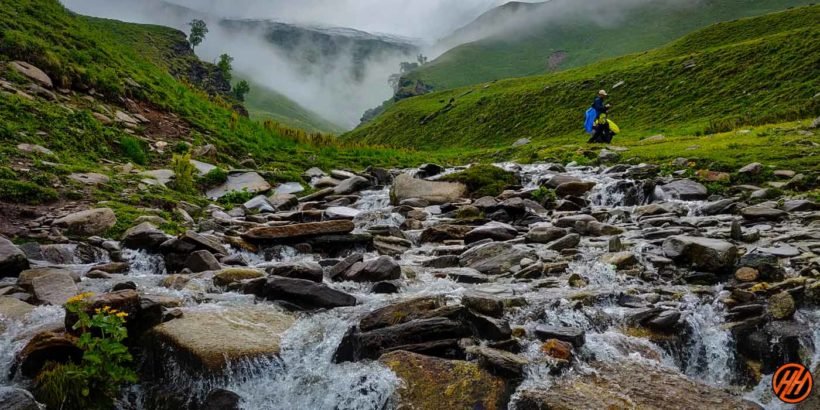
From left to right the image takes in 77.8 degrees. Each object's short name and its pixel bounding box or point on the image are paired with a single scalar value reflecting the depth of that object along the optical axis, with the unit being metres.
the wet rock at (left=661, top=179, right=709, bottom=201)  13.78
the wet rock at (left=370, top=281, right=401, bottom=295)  8.33
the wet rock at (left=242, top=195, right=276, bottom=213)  15.25
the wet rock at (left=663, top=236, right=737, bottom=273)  8.09
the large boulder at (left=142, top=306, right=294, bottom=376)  5.60
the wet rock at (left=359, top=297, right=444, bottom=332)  6.66
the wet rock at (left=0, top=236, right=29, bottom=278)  7.55
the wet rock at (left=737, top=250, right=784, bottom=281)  7.39
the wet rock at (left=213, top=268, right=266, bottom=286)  8.25
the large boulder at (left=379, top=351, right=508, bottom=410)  5.27
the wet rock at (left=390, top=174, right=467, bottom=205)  17.08
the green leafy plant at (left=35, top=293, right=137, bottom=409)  4.95
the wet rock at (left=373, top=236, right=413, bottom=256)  11.50
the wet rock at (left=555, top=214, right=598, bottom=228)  12.30
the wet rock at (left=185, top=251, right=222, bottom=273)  9.12
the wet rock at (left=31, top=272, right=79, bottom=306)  6.82
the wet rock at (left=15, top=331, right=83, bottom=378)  5.28
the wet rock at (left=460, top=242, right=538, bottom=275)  9.56
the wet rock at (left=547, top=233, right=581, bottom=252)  10.52
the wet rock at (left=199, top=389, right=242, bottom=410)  5.36
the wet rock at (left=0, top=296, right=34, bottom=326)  6.12
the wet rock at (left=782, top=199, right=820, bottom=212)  10.76
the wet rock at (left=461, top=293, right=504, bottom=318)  6.96
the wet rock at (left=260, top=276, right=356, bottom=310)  7.52
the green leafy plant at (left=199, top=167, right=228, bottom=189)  16.70
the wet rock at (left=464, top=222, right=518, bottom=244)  11.84
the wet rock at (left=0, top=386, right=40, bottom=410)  4.57
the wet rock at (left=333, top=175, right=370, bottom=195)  18.35
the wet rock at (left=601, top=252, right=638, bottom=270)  8.80
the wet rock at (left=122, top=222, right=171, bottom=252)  9.73
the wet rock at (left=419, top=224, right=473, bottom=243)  12.50
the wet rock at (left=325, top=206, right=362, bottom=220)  14.45
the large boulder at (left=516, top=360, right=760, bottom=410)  5.22
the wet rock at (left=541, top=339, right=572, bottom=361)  6.03
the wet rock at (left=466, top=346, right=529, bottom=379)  5.59
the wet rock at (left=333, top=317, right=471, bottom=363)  6.09
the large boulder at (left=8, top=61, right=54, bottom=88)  15.96
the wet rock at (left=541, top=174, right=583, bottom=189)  17.10
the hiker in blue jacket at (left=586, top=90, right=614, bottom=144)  27.81
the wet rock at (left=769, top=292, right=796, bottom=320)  6.40
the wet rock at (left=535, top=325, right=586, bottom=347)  6.27
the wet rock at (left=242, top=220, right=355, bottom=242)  11.17
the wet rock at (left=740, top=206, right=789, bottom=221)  10.70
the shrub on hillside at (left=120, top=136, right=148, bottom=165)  16.03
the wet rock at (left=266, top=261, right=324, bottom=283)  8.46
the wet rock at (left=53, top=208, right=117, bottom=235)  9.84
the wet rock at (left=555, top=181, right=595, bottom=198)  16.12
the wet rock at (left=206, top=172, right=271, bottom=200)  16.56
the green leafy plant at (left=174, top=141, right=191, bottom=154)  18.44
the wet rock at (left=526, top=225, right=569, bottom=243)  11.29
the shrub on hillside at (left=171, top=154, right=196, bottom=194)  15.02
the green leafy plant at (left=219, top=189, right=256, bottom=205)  15.74
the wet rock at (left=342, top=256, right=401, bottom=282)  8.82
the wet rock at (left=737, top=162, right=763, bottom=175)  14.23
